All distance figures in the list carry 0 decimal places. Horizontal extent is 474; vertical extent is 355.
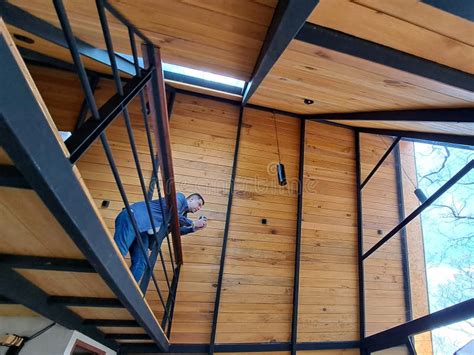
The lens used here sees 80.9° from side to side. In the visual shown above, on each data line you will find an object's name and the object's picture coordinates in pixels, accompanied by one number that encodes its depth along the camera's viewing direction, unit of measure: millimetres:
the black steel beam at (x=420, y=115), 1853
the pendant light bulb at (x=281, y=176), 3195
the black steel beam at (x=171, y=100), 3553
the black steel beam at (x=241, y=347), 2861
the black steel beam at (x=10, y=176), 561
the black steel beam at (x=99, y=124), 644
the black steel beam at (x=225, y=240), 3121
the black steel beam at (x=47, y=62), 2875
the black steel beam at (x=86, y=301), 1388
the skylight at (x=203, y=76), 3467
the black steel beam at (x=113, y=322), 1826
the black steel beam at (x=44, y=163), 445
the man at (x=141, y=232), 1869
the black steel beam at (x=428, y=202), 2658
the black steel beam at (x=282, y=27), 1090
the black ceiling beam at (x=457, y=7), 964
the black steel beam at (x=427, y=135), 2460
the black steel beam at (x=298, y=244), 3337
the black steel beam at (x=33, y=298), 1121
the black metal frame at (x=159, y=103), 670
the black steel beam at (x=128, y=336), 2328
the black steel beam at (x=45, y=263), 980
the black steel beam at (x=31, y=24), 1294
